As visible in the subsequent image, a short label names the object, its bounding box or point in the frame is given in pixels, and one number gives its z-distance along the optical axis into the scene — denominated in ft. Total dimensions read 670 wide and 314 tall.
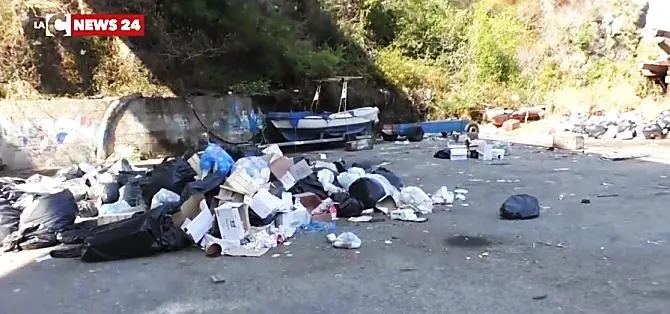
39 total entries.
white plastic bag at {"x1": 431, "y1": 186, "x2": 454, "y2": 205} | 23.80
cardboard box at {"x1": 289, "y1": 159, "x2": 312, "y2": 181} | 22.92
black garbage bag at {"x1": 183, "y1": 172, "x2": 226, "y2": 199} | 19.89
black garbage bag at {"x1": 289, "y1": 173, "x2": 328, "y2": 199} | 22.46
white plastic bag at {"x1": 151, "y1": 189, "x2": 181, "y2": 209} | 20.27
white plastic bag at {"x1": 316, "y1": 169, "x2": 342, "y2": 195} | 22.94
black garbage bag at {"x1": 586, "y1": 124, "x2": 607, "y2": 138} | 47.37
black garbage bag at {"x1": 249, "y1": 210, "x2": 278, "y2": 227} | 19.12
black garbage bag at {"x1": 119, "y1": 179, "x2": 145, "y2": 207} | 21.76
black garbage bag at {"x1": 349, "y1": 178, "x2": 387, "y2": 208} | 22.26
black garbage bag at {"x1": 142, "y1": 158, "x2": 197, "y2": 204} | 21.74
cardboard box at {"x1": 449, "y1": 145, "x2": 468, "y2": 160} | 36.55
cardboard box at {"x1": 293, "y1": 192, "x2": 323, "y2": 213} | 21.59
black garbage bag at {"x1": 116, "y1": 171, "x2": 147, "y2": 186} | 23.59
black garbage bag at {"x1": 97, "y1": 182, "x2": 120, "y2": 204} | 22.52
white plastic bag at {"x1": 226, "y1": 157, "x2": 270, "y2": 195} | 19.70
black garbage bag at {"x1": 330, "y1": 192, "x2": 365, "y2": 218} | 21.70
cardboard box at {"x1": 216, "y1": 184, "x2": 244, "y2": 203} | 19.42
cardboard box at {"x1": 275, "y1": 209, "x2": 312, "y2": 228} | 19.72
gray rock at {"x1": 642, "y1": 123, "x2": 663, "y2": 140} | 45.06
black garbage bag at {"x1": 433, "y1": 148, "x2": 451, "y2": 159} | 37.01
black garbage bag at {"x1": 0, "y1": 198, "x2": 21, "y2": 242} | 19.74
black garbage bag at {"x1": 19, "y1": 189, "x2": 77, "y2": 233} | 19.60
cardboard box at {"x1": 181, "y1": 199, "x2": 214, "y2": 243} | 18.40
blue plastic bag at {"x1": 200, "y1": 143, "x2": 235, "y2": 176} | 21.66
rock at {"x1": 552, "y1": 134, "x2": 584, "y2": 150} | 39.91
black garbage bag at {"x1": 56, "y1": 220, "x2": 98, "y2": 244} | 18.94
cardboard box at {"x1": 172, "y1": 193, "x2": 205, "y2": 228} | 18.78
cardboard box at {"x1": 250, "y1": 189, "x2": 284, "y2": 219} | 19.15
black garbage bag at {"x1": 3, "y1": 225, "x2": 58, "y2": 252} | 19.21
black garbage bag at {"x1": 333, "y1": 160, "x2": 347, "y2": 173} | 26.00
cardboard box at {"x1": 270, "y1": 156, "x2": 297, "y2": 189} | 22.16
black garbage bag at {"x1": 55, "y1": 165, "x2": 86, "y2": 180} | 27.11
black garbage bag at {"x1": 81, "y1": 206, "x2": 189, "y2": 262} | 17.52
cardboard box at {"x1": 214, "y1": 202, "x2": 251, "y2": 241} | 18.22
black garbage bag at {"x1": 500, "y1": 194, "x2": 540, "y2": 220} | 21.21
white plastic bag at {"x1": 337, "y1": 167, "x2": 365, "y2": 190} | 23.48
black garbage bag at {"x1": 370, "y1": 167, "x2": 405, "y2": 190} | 24.11
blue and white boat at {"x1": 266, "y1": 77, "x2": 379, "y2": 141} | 44.06
